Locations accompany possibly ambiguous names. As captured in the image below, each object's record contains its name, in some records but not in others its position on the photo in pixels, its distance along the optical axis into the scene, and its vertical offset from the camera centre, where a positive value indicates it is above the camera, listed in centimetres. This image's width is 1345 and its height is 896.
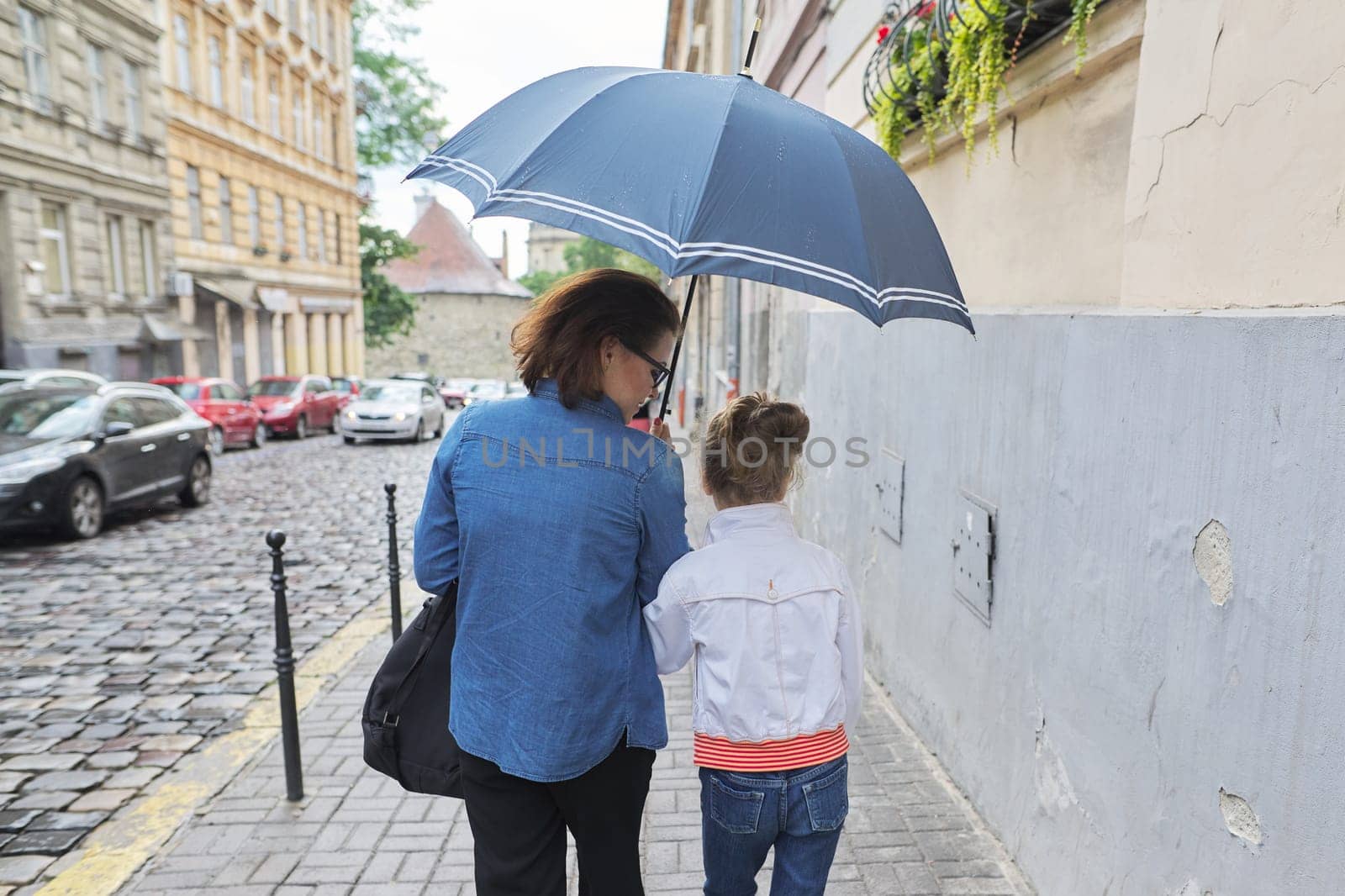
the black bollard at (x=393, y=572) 563 -151
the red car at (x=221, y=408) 1859 -176
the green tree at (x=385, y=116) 3825 +902
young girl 218 -76
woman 193 -52
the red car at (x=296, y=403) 2186 -194
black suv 867 -140
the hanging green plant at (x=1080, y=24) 292 +103
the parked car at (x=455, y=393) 4272 -300
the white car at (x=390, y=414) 2086 -199
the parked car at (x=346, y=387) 2669 -189
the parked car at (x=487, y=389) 3387 -233
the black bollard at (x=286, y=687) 388 -153
